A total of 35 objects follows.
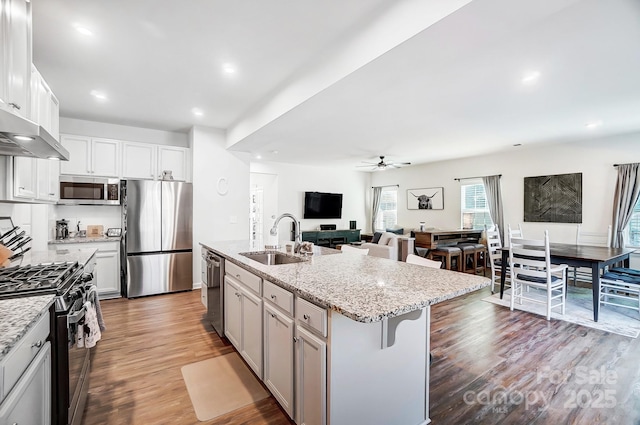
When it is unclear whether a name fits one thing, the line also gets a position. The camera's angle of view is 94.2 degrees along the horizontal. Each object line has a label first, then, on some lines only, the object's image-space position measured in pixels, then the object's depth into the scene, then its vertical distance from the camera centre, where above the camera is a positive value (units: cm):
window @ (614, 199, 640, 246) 474 -26
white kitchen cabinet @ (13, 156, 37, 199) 229 +28
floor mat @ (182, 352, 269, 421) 196 -128
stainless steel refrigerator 427 -37
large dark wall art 528 +27
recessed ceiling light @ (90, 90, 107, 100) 348 +140
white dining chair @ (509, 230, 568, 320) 347 -72
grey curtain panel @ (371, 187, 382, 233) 905 +25
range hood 144 +43
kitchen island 139 -66
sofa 389 -51
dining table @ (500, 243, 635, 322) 332 -52
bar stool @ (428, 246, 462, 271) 546 -80
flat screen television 804 +20
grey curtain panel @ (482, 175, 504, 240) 620 +29
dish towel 162 -67
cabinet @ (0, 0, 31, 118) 153 +85
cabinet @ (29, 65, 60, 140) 224 +91
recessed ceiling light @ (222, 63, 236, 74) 281 +139
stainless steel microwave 414 +30
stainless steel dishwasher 285 -78
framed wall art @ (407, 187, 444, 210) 741 +36
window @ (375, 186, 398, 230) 864 +10
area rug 321 -123
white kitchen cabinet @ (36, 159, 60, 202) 276 +32
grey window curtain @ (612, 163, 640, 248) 464 +24
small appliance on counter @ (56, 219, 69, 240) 419 -26
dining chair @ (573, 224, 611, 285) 482 -46
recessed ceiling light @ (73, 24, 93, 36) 225 +140
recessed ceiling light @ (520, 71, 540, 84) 257 +121
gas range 141 -38
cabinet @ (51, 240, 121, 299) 419 -80
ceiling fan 615 +111
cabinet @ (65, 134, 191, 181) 423 +81
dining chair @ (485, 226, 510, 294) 457 -55
